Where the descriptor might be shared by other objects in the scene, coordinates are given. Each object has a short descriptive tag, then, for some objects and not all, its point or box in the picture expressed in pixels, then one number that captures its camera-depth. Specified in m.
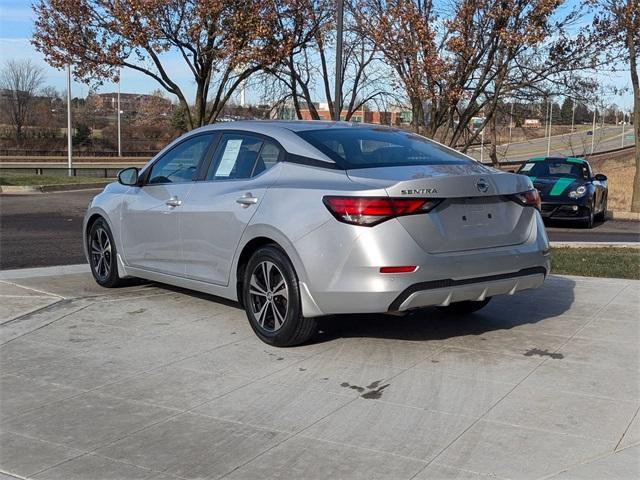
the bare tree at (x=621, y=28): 19.72
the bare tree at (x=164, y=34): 21.12
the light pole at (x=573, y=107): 22.79
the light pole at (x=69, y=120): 30.48
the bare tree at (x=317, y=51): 22.42
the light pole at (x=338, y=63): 14.06
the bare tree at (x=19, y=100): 68.50
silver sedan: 4.82
